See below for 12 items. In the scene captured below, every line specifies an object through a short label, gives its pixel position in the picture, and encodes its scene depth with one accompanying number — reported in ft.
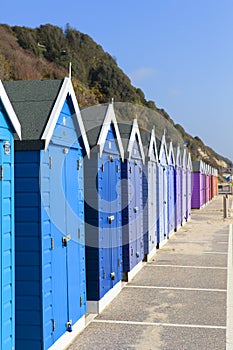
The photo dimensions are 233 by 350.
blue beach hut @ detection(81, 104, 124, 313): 25.55
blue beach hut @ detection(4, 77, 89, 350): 17.44
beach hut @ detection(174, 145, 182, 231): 61.98
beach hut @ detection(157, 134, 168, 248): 47.91
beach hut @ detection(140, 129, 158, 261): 40.14
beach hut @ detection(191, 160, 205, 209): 103.76
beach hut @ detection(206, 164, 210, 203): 129.39
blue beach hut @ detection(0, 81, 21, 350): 14.98
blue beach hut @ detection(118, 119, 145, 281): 32.68
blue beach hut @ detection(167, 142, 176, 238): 55.36
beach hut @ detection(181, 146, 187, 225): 69.31
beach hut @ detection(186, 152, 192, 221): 76.69
